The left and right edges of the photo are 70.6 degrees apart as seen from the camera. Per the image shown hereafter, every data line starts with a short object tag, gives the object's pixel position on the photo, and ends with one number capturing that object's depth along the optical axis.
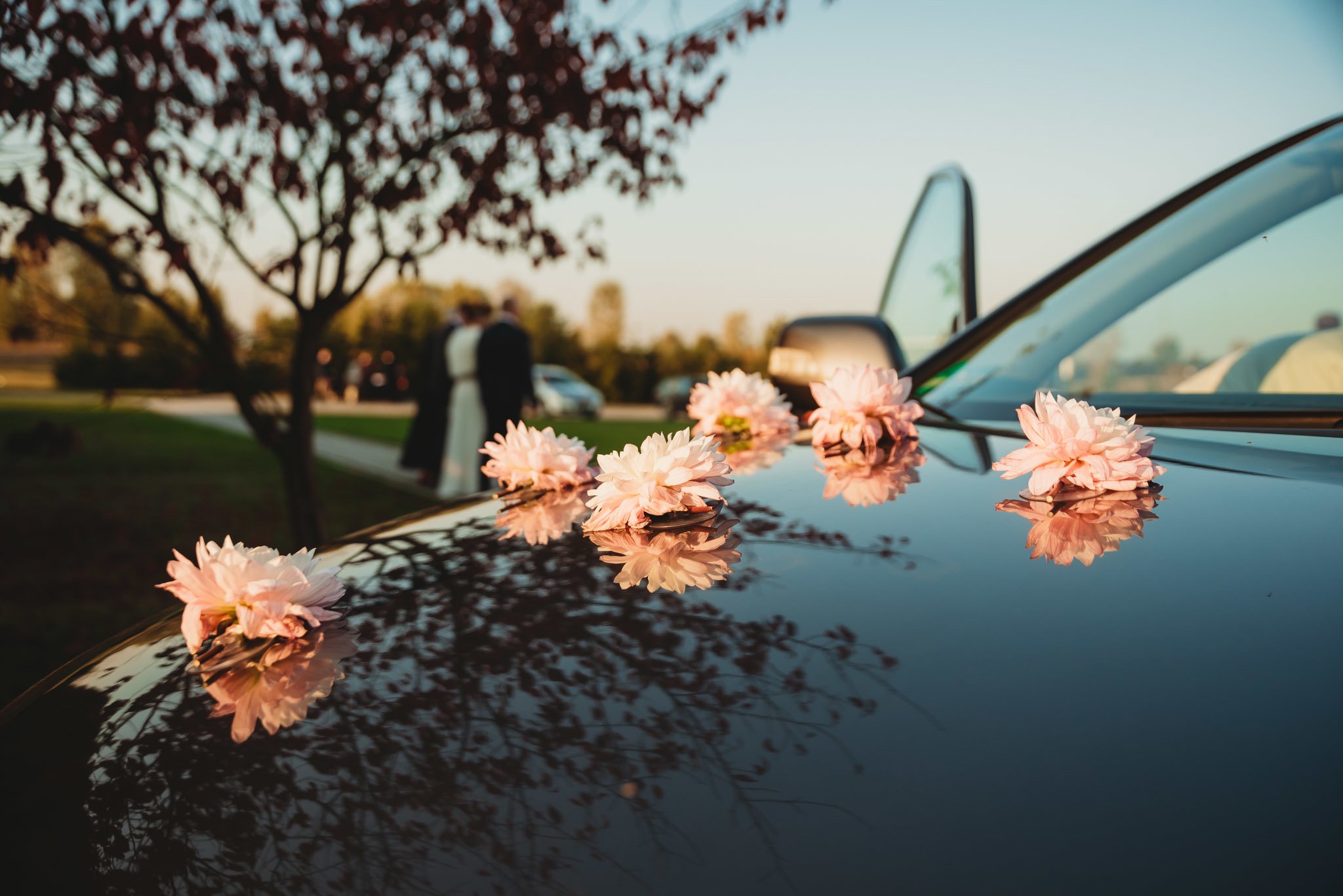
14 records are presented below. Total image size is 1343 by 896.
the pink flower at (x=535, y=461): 1.68
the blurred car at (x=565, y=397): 31.02
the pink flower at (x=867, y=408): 1.76
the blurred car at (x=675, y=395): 34.16
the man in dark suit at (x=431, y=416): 11.19
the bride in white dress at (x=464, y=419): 10.27
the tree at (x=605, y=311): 91.38
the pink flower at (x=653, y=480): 1.31
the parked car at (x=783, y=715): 0.68
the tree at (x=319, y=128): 4.07
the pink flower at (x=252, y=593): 1.09
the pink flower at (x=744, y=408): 2.11
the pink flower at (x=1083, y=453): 1.28
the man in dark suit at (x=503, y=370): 9.69
